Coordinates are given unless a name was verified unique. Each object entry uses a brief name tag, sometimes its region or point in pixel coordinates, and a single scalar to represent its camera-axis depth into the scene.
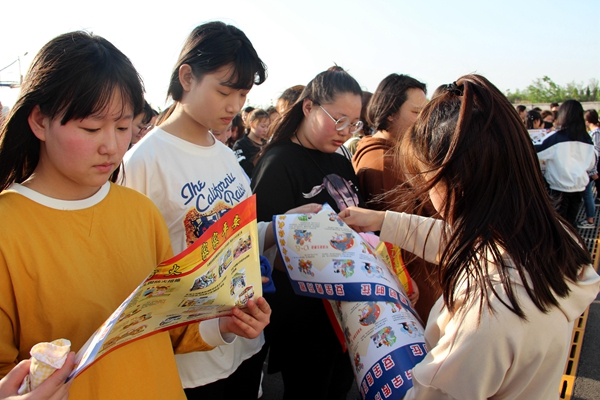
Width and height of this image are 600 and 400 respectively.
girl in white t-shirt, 1.67
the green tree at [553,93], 36.92
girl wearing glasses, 2.08
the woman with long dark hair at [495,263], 1.05
